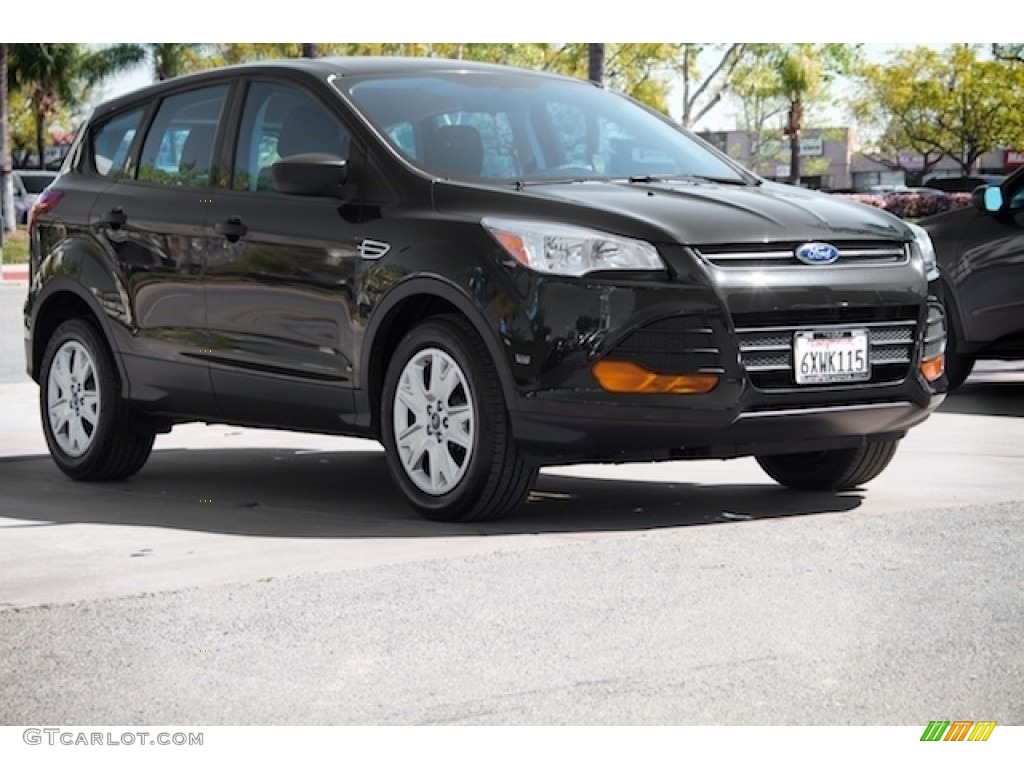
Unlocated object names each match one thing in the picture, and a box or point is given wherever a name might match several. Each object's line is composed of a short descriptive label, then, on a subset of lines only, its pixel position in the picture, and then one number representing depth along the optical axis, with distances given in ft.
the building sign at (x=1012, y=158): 369.28
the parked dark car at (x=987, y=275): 39.73
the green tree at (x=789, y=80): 268.00
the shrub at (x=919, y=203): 171.63
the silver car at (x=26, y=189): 152.66
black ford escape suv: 23.90
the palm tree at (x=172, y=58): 232.73
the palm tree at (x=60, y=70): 225.56
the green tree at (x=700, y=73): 242.58
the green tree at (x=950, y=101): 264.93
